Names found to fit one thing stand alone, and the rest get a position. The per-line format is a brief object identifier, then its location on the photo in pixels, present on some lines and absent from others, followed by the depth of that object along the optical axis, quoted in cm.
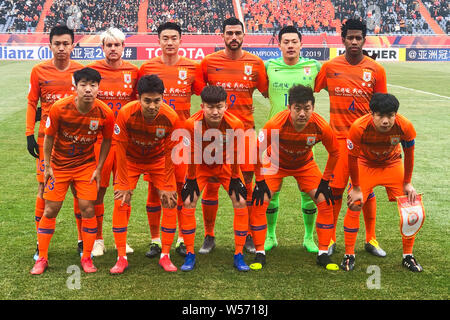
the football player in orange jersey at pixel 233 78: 604
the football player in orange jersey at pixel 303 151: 528
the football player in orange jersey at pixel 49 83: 572
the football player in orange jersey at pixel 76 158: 518
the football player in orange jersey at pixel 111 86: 582
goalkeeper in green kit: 606
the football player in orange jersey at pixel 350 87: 582
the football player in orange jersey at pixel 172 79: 595
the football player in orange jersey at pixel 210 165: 538
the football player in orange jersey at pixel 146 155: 521
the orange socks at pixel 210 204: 598
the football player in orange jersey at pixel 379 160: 516
